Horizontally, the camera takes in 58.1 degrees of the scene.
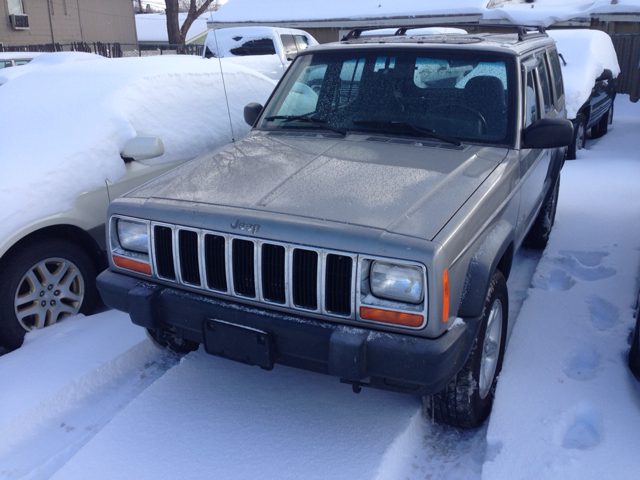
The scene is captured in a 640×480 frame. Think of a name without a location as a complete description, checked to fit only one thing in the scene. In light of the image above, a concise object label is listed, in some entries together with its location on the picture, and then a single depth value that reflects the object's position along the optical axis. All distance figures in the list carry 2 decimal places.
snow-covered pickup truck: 12.30
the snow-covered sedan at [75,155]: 3.57
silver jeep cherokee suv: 2.39
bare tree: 21.31
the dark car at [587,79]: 8.30
